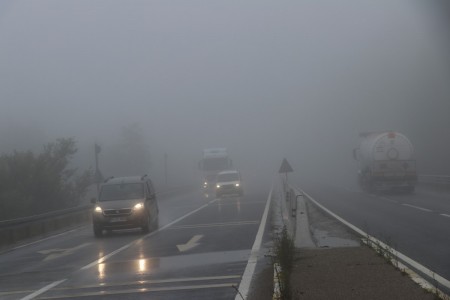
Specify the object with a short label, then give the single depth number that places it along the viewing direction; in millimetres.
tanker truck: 42219
